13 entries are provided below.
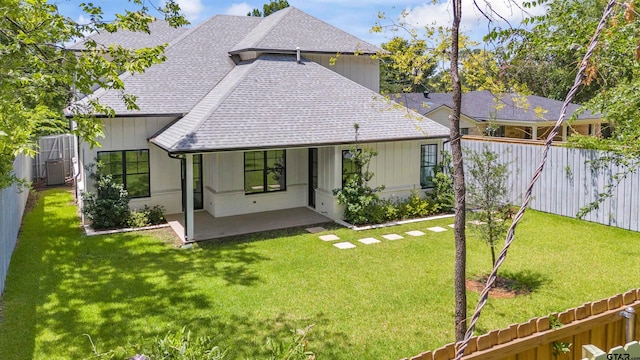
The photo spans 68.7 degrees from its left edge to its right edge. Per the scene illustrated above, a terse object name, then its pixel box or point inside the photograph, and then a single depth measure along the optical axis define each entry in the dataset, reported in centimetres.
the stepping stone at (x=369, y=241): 1255
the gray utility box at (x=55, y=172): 2114
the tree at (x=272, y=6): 4325
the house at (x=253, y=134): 1400
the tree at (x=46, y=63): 708
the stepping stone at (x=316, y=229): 1362
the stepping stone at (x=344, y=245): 1209
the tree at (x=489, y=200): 919
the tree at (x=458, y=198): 528
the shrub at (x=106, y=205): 1368
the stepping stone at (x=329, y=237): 1281
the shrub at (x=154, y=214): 1455
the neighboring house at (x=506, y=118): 2753
